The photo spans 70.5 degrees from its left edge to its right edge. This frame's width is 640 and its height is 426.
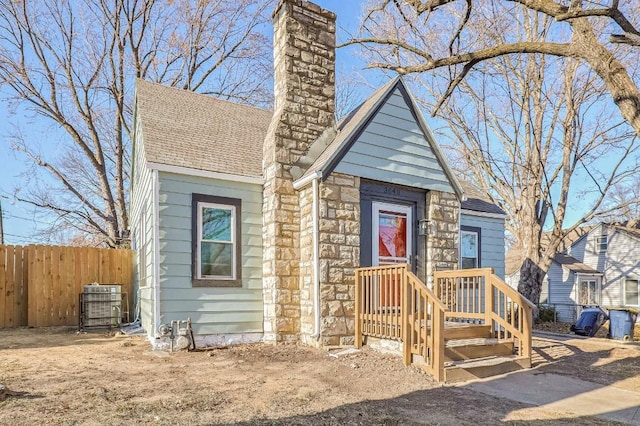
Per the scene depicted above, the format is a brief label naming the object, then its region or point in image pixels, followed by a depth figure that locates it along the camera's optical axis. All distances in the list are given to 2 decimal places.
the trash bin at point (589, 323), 13.01
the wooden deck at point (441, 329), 5.38
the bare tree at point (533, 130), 14.32
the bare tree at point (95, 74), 16.16
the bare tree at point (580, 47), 5.45
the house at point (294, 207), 6.98
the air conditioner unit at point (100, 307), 9.24
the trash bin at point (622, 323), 11.40
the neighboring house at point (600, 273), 22.62
